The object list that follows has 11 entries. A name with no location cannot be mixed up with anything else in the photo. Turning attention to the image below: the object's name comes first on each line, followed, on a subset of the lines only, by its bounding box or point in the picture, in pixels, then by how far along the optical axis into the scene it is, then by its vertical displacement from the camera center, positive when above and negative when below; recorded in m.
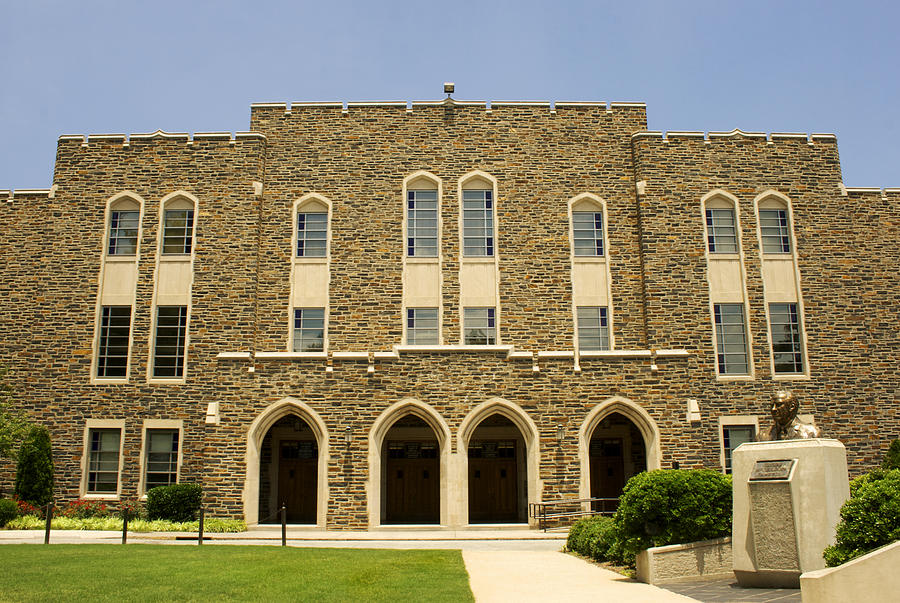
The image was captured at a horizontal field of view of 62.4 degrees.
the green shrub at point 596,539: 14.20 -1.58
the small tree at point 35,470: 22.27 -0.17
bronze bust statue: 11.11 +0.57
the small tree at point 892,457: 22.39 +0.00
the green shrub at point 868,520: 8.55 -0.72
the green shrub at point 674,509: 12.07 -0.81
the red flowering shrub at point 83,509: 22.22 -1.34
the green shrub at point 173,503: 21.12 -1.11
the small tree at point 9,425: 21.75 +1.16
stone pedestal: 10.16 -0.70
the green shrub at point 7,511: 20.70 -1.26
